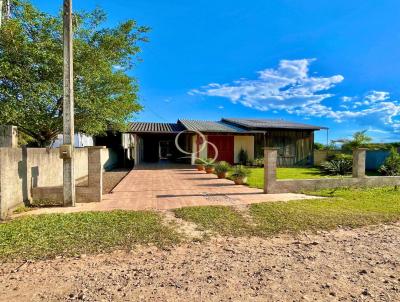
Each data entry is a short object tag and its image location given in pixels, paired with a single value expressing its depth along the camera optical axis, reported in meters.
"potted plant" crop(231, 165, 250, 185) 10.70
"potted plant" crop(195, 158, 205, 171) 16.06
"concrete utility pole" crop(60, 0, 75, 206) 6.65
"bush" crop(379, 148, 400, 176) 13.39
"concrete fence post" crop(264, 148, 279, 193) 8.74
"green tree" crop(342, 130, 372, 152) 20.09
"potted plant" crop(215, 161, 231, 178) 12.86
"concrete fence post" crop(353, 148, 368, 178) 10.17
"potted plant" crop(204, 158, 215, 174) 14.77
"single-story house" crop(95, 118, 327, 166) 19.22
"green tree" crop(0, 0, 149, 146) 9.45
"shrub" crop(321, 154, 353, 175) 14.75
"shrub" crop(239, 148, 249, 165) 19.64
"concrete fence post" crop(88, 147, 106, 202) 7.24
